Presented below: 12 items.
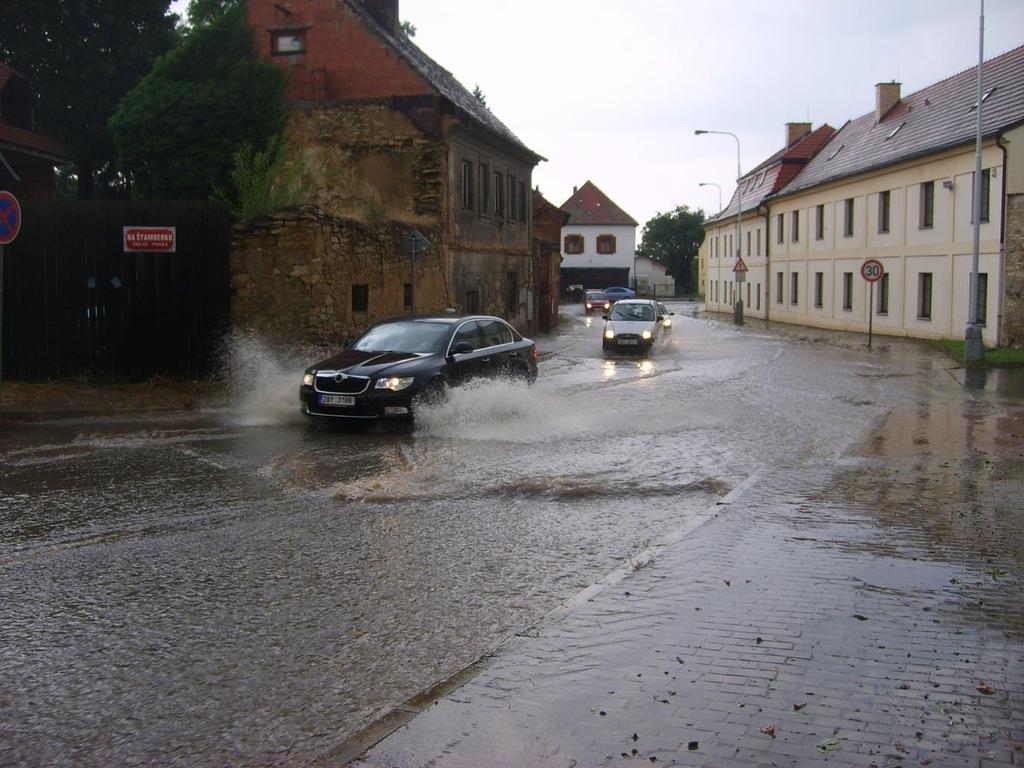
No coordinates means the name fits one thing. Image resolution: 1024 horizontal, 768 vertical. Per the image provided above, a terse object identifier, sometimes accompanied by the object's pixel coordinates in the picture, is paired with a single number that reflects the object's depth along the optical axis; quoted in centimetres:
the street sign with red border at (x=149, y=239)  1745
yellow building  2919
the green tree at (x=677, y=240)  12781
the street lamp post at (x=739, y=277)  5209
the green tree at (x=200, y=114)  2797
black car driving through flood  1314
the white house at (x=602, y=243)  10131
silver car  3050
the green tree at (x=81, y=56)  3691
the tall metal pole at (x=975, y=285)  2503
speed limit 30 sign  3212
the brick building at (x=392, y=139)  2864
